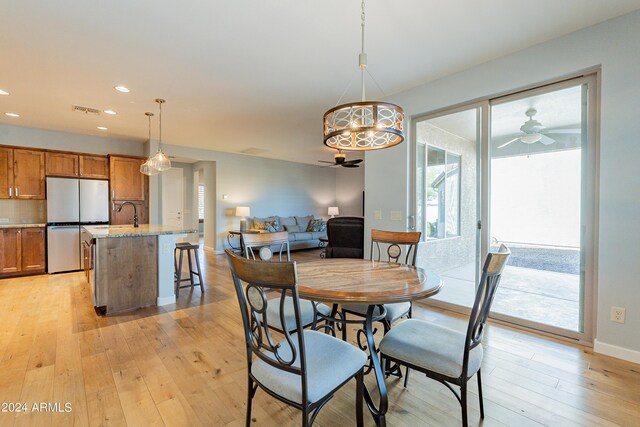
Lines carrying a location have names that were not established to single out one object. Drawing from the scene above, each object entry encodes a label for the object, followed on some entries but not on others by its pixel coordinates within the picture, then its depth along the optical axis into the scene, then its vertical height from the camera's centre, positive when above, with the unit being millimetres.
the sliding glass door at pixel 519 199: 2586 +118
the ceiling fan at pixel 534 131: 2783 +780
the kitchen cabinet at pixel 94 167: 5398 +853
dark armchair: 4727 -452
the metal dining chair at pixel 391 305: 2031 -685
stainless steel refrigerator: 4930 -77
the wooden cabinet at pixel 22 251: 4672 -670
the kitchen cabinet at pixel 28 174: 4914 +649
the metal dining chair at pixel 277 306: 1933 -692
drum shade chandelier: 1765 +597
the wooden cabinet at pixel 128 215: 5598 -84
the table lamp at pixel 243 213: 7270 -59
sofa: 7434 -450
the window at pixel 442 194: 3498 +214
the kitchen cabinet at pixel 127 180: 5582 +629
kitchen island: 3186 -670
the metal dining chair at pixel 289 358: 1146 -706
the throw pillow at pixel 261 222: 7348 -299
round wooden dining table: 1427 -424
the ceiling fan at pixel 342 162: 6306 +1132
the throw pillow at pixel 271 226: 7367 -400
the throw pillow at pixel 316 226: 8395 -454
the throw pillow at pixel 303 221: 8430 -311
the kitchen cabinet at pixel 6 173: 4812 +643
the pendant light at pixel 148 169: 4149 +627
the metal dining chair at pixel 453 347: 1375 -729
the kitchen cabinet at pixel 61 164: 5137 +858
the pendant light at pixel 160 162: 4000 +697
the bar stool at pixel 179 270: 3844 -834
